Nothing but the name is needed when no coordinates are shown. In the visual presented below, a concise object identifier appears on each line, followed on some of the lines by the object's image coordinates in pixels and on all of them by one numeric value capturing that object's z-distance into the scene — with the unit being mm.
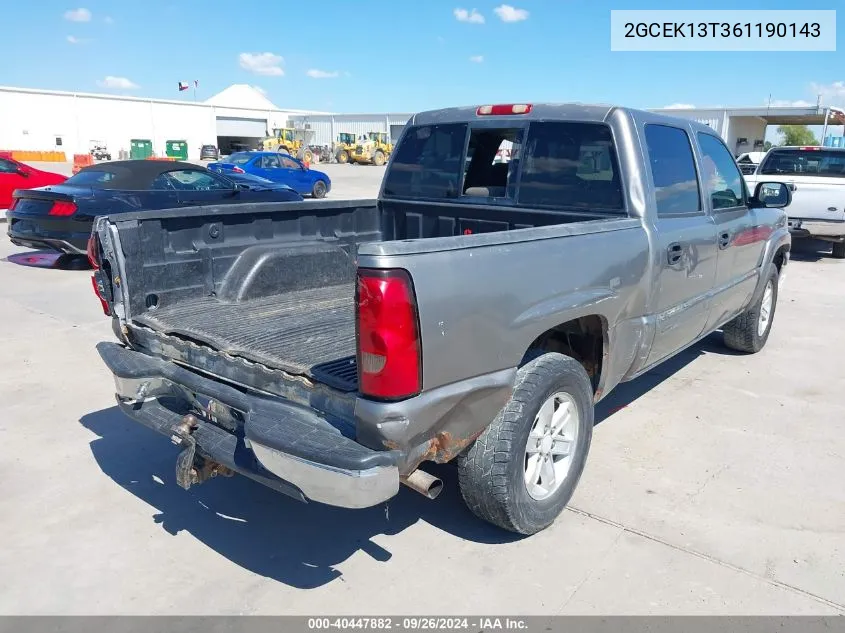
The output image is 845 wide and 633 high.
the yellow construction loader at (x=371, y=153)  50719
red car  14727
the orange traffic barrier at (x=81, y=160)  32938
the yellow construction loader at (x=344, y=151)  52625
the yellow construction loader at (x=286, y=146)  47881
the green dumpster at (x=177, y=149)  55562
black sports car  9562
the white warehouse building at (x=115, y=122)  52312
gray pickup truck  2486
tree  85700
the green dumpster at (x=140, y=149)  54625
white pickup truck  11156
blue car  22906
